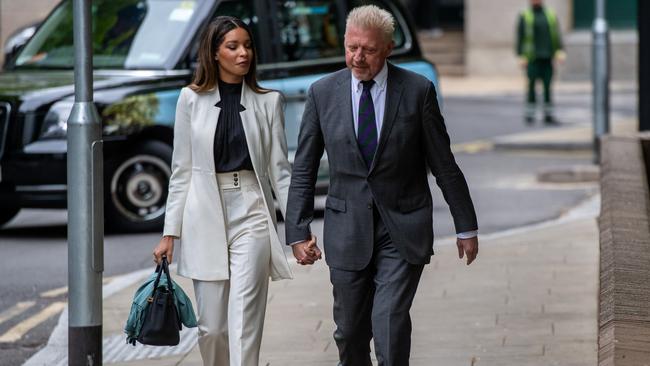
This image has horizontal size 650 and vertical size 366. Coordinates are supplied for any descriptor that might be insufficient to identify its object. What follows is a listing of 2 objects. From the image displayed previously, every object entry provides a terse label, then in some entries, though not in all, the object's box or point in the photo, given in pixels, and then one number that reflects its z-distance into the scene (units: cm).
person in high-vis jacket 3610
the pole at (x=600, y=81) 2799
